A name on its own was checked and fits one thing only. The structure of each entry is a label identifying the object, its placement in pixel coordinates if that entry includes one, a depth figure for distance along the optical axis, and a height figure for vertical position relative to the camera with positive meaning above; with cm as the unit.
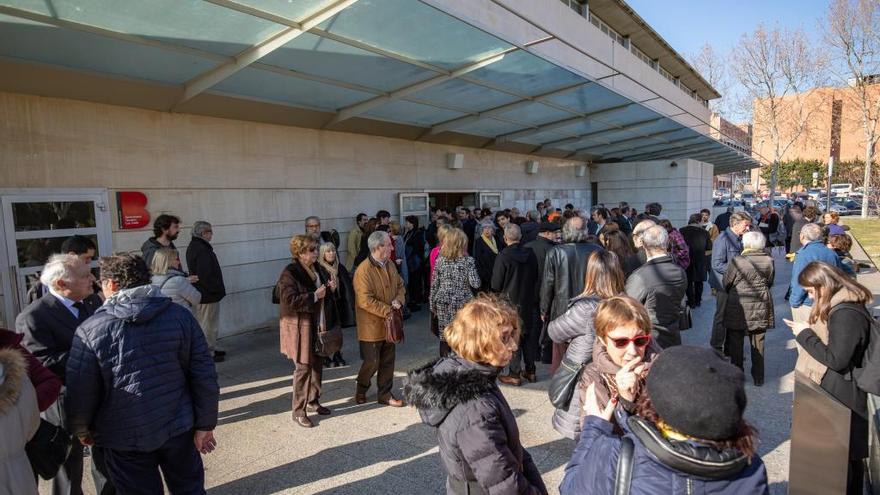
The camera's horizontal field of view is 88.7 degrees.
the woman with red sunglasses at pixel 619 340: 217 -68
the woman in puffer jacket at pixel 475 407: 175 -81
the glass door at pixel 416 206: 945 +1
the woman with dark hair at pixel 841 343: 271 -90
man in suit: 273 -68
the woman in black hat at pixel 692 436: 121 -67
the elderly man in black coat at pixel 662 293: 358 -73
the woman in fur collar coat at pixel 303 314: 395 -95
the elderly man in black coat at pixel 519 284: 489 -87
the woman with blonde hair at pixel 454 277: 465 -74
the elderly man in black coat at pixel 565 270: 466 -69
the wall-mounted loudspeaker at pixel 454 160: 1054 +107
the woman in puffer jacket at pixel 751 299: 463 -103
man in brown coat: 414 -91
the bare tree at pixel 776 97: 2602 +644
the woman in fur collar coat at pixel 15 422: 189 -88
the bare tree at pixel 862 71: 2184 +635
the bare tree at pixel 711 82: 3108 +823
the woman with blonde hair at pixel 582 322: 277 -81
